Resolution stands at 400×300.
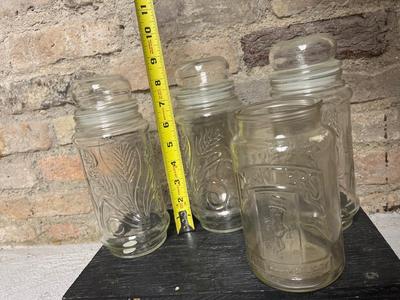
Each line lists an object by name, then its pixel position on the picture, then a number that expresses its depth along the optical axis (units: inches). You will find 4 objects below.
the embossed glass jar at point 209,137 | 23.2
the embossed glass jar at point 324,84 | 20.8
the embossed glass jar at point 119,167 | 22.2
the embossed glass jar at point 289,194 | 17.2
